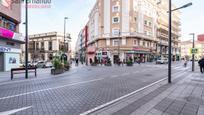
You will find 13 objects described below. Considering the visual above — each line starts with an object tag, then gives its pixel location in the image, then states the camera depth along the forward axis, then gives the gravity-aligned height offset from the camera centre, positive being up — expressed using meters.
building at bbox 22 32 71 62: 37.89 +5.51
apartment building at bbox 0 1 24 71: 11.98 +2.84
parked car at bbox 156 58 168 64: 23.92 -1.14
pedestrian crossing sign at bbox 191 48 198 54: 10.68 +0.72
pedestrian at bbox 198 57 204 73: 10.05 -0.70
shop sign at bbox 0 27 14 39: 11.17 +3.14
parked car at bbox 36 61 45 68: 19.01 -1.59
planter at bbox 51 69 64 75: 9.54 -1.57
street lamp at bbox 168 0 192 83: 5.81 -0.34
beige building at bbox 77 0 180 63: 25.93 +8.41
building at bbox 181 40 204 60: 63.20 +7.89
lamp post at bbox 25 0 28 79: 7.65 +1.96
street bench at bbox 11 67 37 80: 8.05 -1.13
